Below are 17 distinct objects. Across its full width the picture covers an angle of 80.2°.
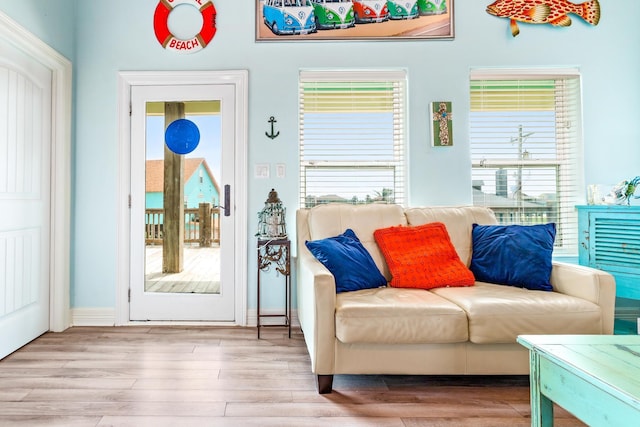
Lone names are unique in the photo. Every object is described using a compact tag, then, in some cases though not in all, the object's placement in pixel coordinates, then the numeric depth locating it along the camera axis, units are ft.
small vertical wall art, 9.93
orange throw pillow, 7.70
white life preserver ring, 9.91
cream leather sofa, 6.13
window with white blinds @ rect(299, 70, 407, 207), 10.31
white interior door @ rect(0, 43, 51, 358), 7.87
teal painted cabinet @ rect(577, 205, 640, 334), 8.42
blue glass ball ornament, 10.04
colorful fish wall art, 9.99
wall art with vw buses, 9.96
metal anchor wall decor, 9.97
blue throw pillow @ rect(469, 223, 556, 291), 7.43
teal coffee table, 3.23
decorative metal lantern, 9.41
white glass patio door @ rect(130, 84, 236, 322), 9.97
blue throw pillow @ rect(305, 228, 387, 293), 7.38
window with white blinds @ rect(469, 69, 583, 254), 10.28
